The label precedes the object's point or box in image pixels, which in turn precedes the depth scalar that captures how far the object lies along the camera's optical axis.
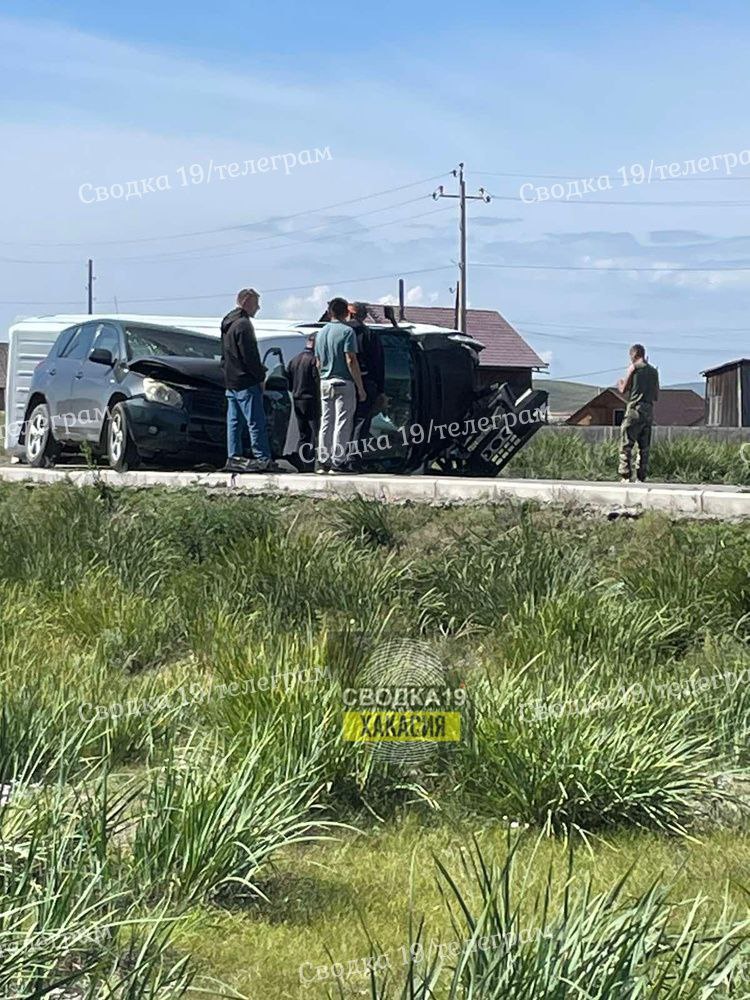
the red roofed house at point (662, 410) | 86.88
